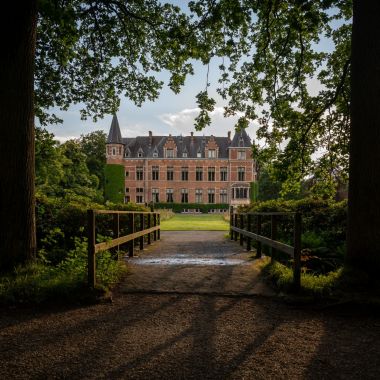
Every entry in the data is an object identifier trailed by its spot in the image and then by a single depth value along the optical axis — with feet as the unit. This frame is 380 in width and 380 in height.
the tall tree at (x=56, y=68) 15.81
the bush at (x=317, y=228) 22.04
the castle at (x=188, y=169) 187.21
